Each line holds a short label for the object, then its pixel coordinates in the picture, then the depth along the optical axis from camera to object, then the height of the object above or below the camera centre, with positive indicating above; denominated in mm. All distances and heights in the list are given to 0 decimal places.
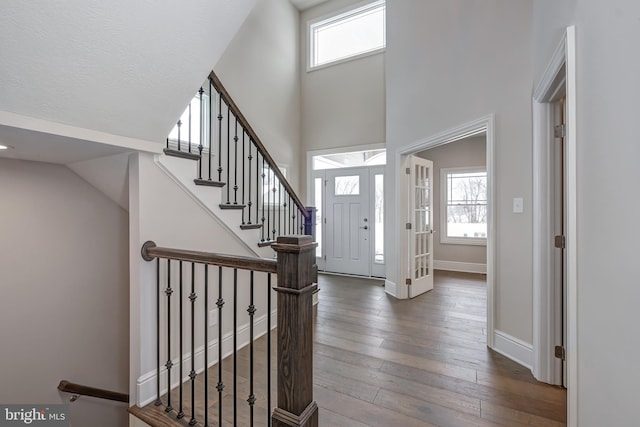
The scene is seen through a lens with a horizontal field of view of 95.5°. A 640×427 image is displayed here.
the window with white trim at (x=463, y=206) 5484 +134
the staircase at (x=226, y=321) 1163 -661
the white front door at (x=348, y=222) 5141 -175
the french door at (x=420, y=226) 3883 -192
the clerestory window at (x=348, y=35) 4961 +3234
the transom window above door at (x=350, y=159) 5086 +985
